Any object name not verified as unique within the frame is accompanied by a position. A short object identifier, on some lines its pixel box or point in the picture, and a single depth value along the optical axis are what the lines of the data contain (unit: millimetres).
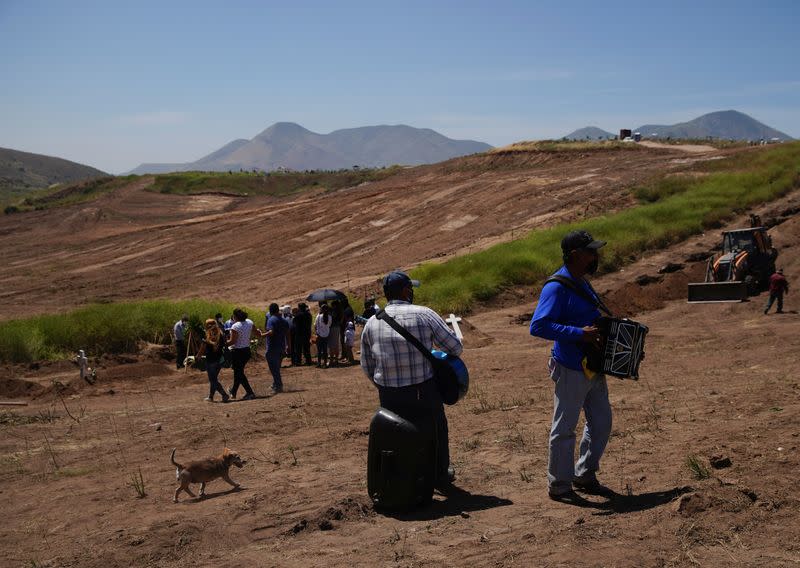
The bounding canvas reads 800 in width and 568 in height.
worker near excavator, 18781
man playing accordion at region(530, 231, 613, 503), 6164
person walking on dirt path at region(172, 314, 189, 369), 18094
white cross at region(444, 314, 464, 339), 18711
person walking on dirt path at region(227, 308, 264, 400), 13680
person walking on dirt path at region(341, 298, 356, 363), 18562
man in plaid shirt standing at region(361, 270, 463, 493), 6402
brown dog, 7879
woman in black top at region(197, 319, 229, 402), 13500
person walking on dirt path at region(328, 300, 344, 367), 17969
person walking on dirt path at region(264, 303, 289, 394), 14445
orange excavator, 20906
